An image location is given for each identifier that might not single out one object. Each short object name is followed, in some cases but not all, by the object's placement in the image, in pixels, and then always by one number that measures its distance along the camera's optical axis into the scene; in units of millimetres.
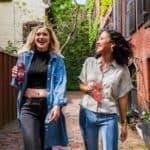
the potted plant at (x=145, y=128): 5462
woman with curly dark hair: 2962
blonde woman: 3057
